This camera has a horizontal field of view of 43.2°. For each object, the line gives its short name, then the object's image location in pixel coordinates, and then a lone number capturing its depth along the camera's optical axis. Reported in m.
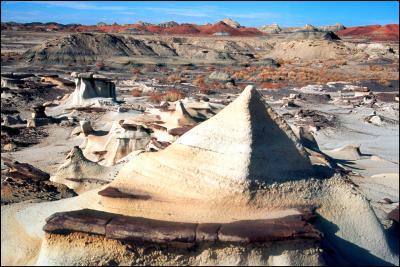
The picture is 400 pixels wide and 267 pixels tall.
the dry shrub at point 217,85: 29.53
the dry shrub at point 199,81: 30.88
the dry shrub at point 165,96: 22.97
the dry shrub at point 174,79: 32.47
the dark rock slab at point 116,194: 4.42
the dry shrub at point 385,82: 29.47
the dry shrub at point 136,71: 38.03
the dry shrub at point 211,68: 42.81
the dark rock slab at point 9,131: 15.02
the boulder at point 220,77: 31.70
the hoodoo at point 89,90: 19.66
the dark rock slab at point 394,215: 5.60
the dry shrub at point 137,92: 24.93
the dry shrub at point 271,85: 29.68
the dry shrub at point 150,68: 40.21
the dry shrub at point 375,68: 38.81
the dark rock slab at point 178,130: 9.37
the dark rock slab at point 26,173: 6.16
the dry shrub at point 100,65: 40.62
